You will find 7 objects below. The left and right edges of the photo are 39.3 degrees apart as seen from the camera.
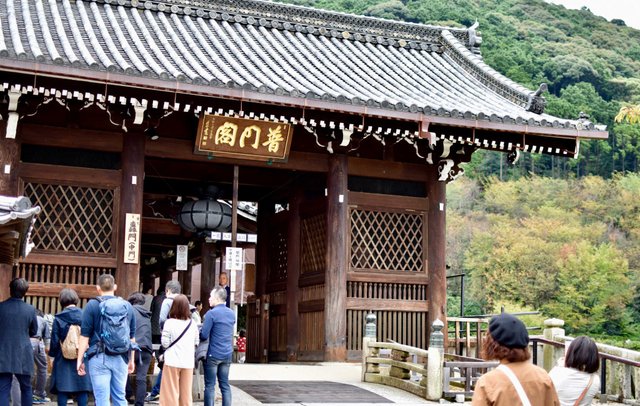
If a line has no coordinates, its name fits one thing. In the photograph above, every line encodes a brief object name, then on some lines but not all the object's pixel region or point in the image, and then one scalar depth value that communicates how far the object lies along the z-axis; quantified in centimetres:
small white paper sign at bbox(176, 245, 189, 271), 2298
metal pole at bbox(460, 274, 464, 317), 1939
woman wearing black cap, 468
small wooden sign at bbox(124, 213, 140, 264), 1512
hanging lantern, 1811
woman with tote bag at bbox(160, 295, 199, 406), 969
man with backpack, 916
